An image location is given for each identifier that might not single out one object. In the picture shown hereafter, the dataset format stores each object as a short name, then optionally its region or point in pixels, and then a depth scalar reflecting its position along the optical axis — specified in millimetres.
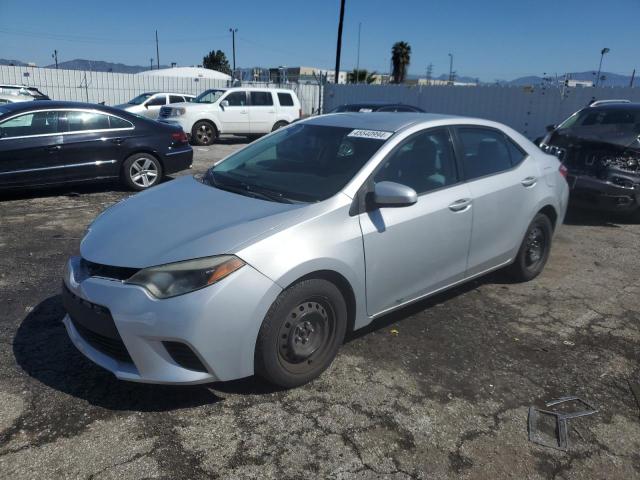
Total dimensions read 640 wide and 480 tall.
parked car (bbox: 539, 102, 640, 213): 7145
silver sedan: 2666
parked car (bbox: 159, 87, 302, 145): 15750
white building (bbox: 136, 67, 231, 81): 49531
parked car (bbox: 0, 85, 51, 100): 17514
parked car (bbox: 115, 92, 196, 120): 19484
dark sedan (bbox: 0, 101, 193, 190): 7305
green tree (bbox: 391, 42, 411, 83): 51500
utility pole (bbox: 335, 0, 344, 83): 28331
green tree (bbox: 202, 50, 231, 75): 73500
